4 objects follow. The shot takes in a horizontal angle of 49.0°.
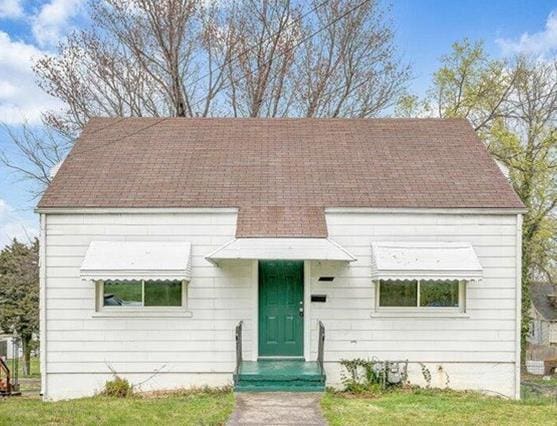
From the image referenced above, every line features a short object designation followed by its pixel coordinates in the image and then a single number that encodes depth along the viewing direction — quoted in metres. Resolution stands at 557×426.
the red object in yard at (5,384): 14.69
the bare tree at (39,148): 23.75
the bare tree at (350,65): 27.39
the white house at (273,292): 12.48
